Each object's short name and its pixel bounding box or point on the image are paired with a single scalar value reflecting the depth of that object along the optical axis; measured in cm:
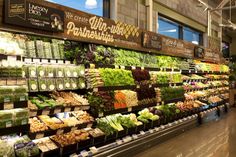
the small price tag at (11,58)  386
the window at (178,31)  1015
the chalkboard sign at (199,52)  985
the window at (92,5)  643
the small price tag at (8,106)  378
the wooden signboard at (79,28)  391
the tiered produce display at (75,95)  393
